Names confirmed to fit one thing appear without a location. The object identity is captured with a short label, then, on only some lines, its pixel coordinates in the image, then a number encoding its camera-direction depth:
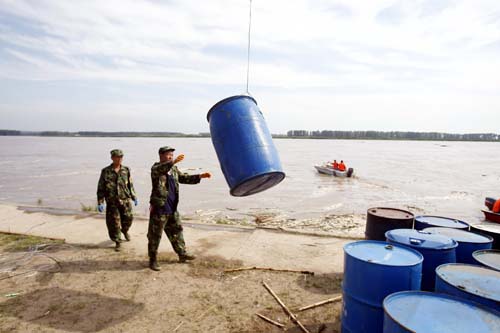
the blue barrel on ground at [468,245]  3.55
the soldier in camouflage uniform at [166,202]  4.89
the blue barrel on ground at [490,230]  4.03
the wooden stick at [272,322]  3.70
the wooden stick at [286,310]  3.63
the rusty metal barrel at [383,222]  4.55
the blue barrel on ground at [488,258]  3.04
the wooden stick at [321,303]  4.05
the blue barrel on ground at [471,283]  2.38
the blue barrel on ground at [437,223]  4.35
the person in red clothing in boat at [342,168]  25.22
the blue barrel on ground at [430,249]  3.31
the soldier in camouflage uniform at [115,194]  5.83
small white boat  24.80
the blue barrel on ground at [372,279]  2.84
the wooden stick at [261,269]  5.07
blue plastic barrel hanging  4.10
